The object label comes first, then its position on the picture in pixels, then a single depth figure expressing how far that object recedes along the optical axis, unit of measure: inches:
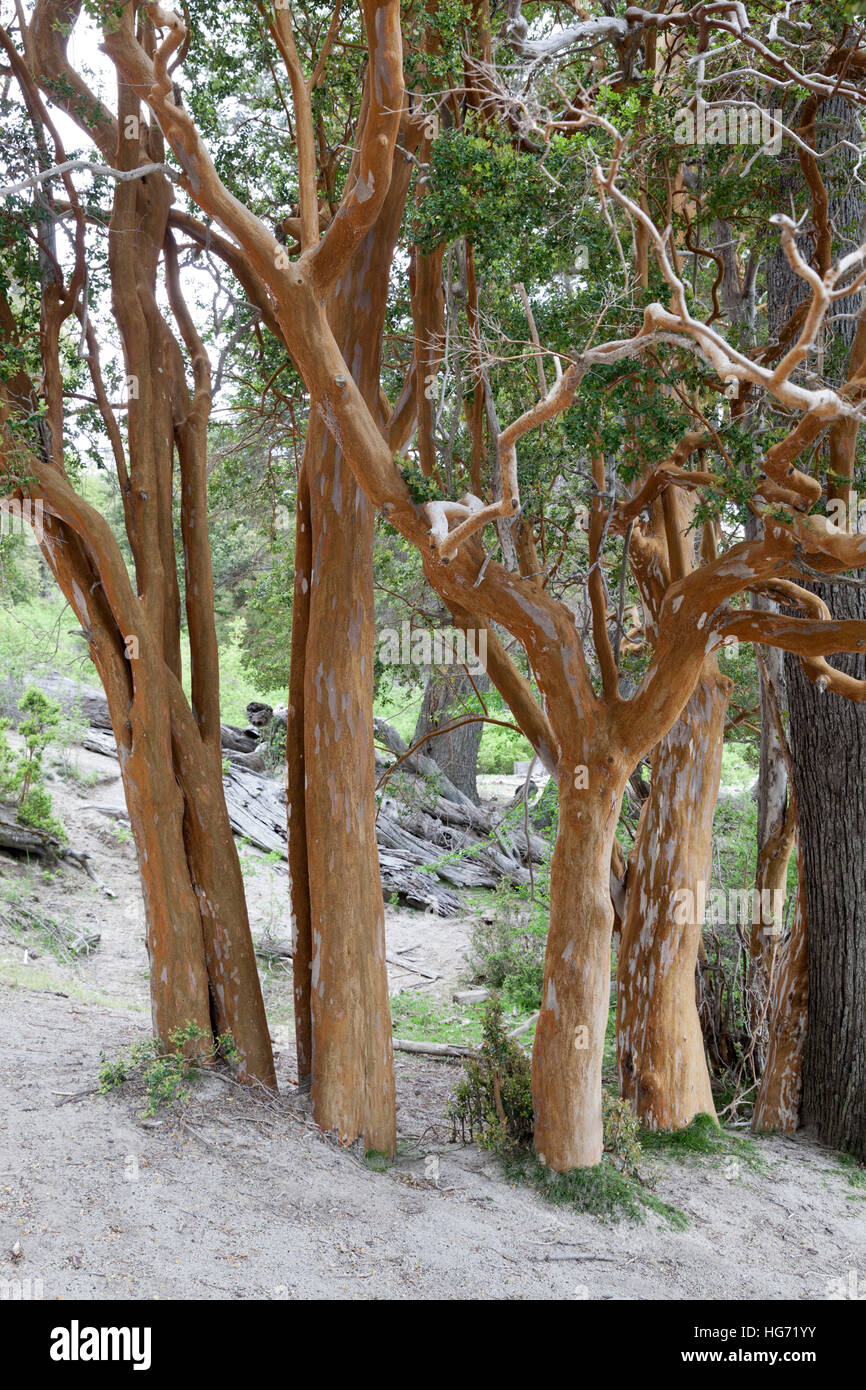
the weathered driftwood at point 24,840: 448.1
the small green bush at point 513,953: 434.3
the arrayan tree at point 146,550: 239.9
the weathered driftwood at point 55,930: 410.6
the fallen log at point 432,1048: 373.1
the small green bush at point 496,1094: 241.1
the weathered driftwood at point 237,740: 636.1
